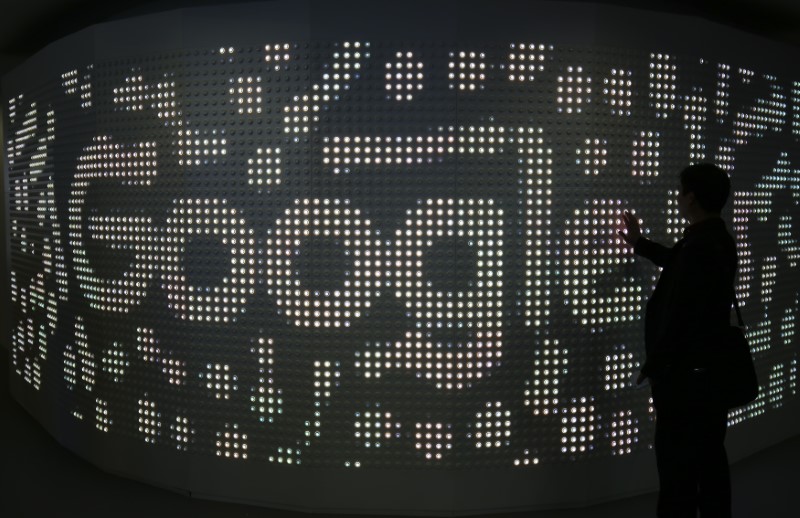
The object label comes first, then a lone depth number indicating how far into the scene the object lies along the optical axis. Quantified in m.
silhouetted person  2.59
